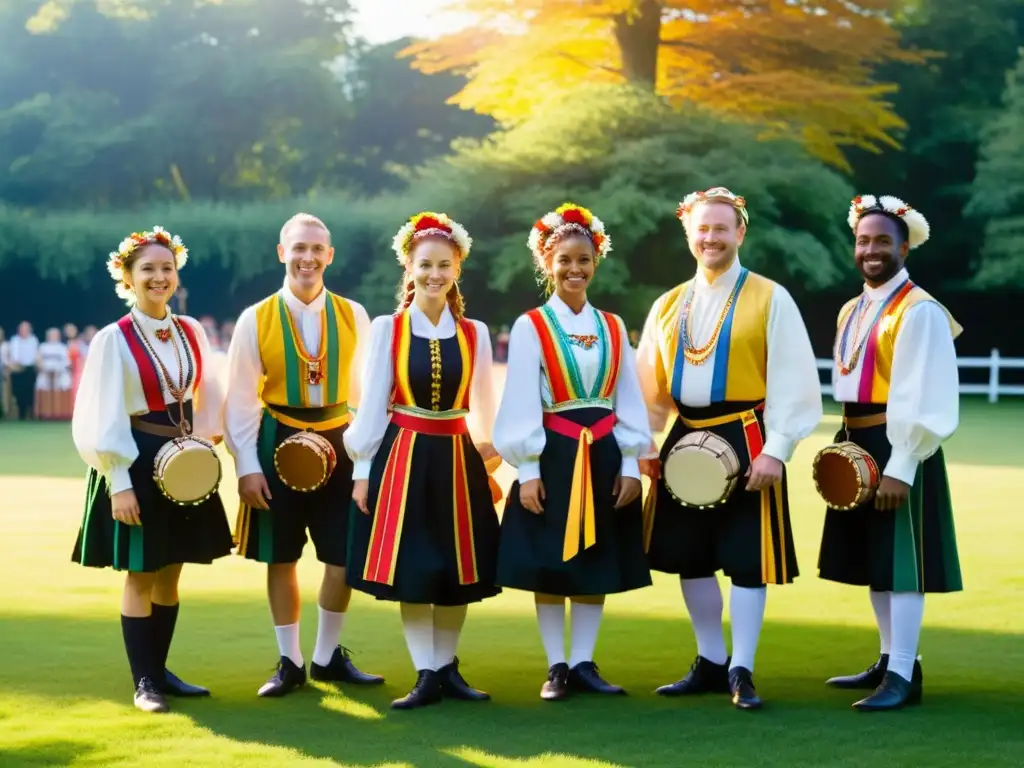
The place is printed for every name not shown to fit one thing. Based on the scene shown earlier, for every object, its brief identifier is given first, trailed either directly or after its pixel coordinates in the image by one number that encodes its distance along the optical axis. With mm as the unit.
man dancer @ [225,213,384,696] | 4918
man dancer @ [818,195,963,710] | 4633
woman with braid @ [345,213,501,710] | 4684
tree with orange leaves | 24719
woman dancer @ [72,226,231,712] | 4582
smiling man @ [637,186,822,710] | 4688
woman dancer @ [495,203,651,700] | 4668
